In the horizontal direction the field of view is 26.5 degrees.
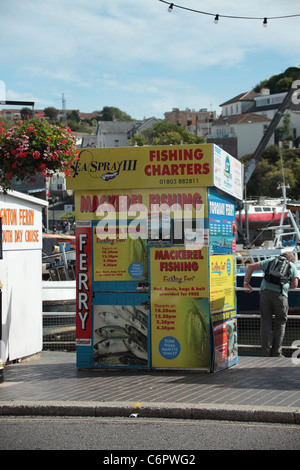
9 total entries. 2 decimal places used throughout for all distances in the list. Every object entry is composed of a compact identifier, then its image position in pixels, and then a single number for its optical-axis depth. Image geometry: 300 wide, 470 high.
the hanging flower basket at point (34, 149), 9.24
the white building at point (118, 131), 139.12
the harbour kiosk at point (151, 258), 9.52
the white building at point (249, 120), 116.06
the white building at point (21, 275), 10.66
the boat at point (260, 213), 63.34
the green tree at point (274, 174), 81.38
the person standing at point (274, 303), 11.19
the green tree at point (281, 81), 131.00
